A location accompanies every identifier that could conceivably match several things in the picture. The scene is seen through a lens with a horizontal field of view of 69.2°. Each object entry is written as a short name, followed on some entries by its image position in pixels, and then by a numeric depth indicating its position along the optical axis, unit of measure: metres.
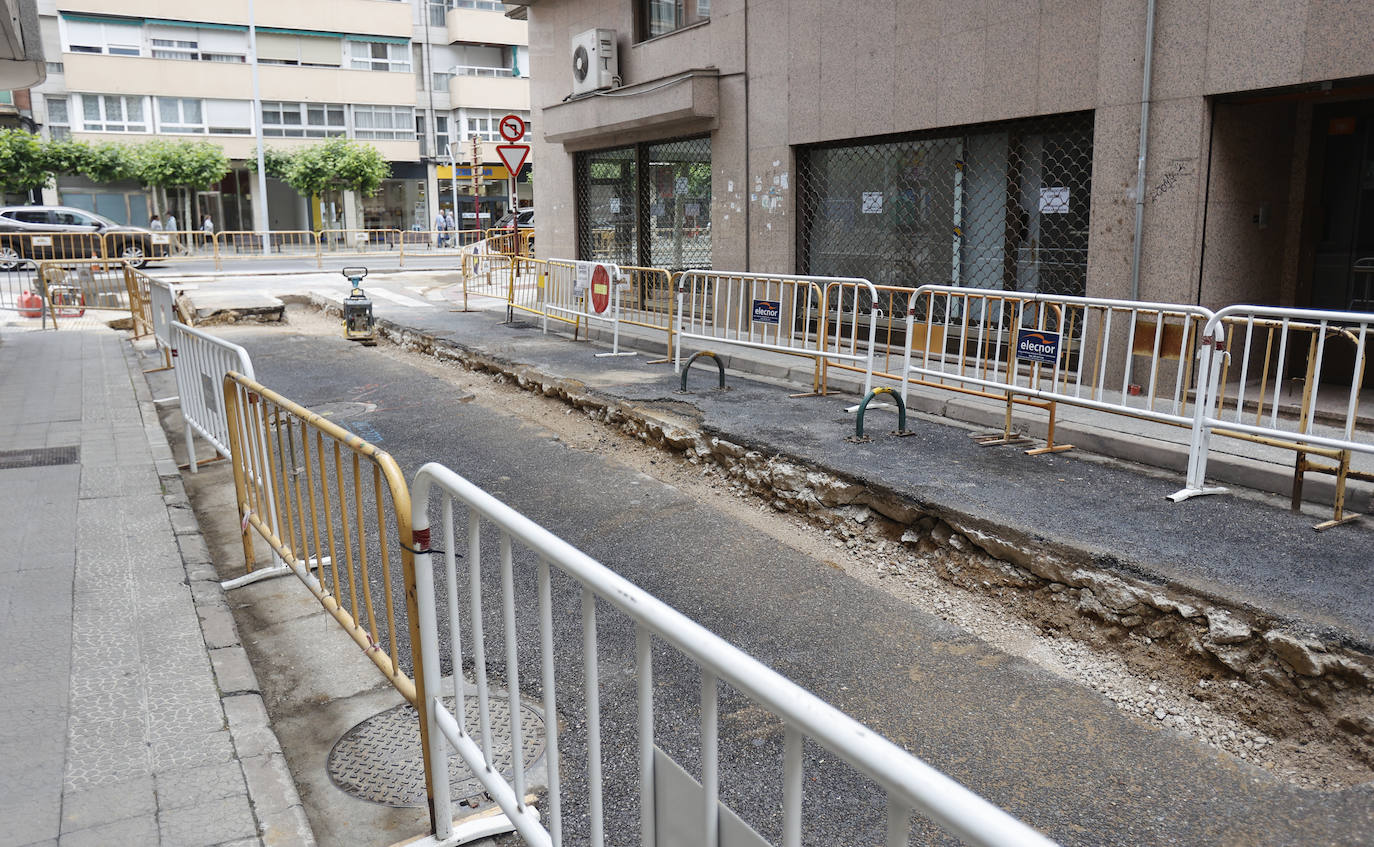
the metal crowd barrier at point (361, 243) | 44.14
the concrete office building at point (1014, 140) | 8.34
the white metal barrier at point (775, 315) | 9.30
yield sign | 17.70
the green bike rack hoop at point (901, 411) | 7.40
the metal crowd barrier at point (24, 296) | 18.27
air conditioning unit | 16.39
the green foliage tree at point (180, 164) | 43.00
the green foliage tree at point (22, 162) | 39.88
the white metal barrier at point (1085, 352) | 6.81
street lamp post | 40.62
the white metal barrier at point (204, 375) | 6.00
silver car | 31.30
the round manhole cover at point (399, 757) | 3.48
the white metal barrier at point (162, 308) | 9.21
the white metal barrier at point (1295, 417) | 5.61
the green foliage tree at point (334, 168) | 45.12
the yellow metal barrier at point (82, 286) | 18.08
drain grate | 7.46
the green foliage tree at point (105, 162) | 42.34
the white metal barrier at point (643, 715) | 1.40
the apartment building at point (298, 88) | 45.19
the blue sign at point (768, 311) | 9.99
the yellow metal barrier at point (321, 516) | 3.27
